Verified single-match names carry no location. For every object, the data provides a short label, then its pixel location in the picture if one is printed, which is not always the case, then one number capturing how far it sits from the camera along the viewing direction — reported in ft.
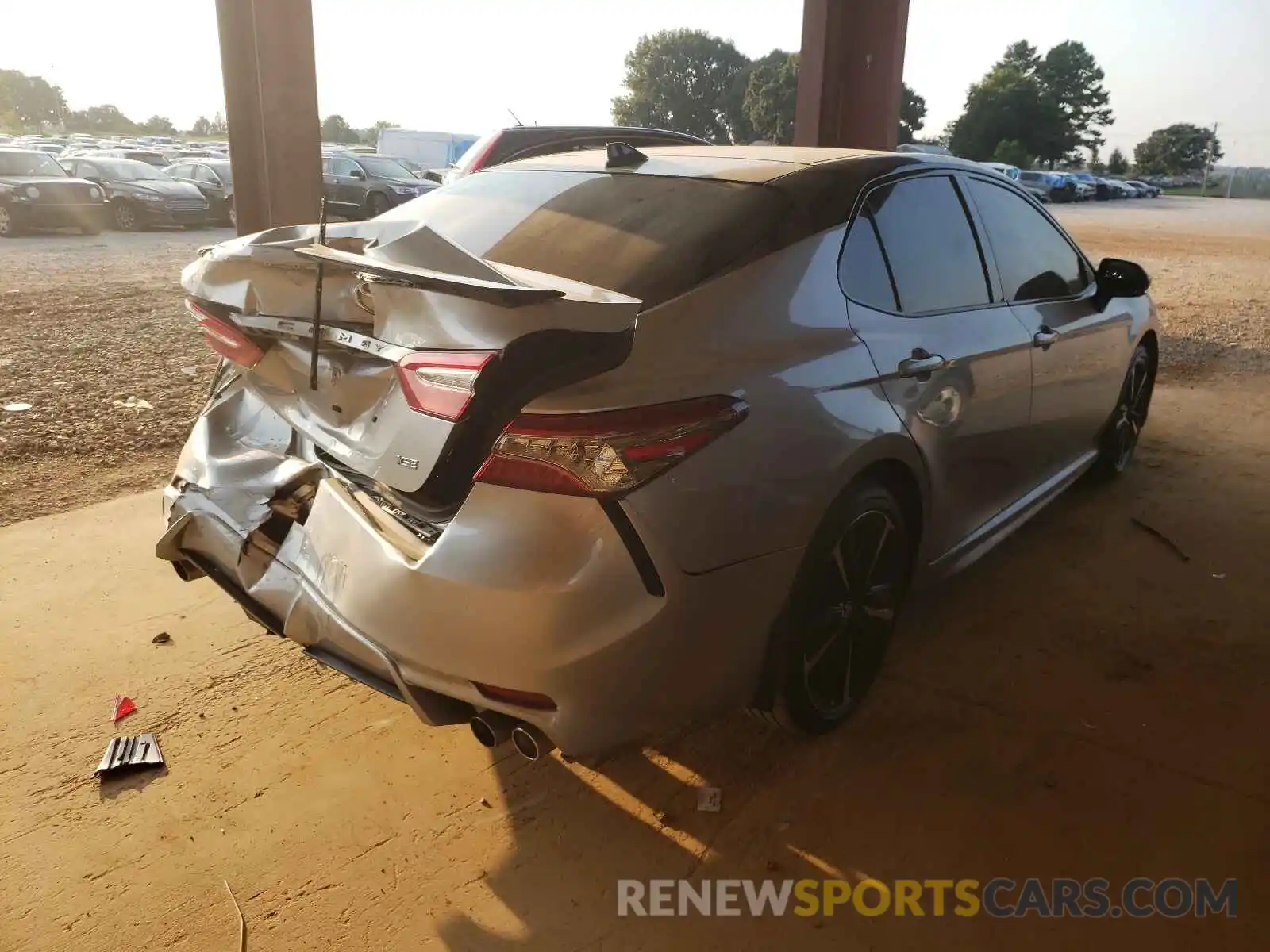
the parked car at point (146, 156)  80.53
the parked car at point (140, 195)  60.18
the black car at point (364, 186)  65.98
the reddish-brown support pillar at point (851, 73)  29.50
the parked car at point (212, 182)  64.90
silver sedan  6.60
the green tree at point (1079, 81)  251.80
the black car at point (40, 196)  53.83
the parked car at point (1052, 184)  138.21
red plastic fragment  9.53
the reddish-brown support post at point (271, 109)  19.16
